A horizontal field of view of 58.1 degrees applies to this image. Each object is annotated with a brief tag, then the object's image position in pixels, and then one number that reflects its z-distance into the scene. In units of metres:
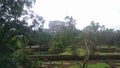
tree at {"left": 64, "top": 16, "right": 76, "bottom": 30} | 18.82
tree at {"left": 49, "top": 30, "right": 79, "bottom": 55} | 17.82
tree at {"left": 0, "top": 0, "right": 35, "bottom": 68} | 4.87
